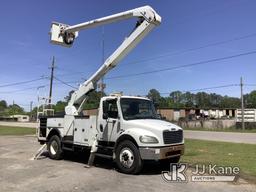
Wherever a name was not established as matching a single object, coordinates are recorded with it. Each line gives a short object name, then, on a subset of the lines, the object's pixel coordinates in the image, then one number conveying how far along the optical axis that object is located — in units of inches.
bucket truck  243.3
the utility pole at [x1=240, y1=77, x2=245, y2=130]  1083.3
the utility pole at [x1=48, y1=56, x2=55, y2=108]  1332.4
